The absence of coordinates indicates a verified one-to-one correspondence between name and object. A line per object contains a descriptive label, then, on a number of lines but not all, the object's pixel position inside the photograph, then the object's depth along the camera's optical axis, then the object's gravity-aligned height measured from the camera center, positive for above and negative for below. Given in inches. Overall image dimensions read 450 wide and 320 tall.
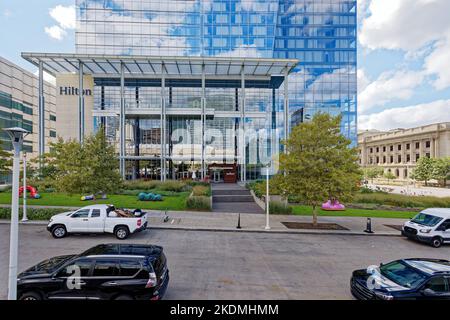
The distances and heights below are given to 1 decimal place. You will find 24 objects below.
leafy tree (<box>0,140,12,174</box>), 690.0 -2.4
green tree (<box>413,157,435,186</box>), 2299.5 -82.5
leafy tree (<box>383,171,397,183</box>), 2692.2 -161.6
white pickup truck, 501.7 -127.0
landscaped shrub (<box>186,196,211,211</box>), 816.9 -141.0
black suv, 233.9 -113.0
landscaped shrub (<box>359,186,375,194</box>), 1295.8 -157.4
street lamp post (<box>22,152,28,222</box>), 629.3 -127.0
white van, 510.6 -141.3
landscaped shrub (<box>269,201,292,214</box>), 806.5 -153.1
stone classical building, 2696.9 +172.7
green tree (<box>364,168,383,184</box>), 2866.6 -128.2
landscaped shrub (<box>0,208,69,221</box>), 643.5 -135.8
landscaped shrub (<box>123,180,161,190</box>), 1215.6 -118.6
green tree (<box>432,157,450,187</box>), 2220.7 -71.6
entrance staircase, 862.5 -158.1
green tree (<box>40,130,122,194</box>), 646.5 -15.5
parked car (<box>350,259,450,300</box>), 238.2 -123.2
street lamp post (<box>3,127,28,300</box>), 203.8 -42.4
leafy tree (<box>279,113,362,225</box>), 593.0 -7.3
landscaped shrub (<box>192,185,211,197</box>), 932.6 -116.6
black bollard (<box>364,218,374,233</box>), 611.6 -162.4
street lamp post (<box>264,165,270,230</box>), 608.8 -82.2
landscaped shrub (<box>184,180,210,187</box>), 1313.0 -119.0
